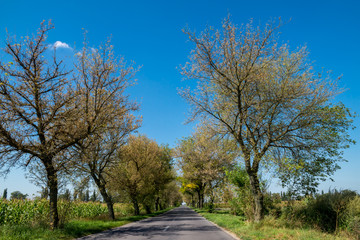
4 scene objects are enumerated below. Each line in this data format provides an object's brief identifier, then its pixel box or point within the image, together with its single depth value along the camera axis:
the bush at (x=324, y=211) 13.65
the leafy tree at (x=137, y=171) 28.14
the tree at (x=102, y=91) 15.35
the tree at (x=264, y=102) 14.13
